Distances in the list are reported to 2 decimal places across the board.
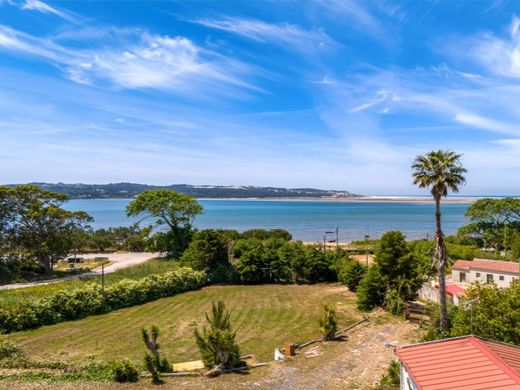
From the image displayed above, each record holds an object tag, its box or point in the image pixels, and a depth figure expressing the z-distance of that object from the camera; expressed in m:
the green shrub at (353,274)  31.20
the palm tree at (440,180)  16.88
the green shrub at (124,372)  14.48
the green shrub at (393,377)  13.35
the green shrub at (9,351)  16.25
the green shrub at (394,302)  23.59
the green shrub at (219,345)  15.21
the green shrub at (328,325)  19.22
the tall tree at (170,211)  48.41
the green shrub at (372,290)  24.94
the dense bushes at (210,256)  36.22
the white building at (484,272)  32.88
